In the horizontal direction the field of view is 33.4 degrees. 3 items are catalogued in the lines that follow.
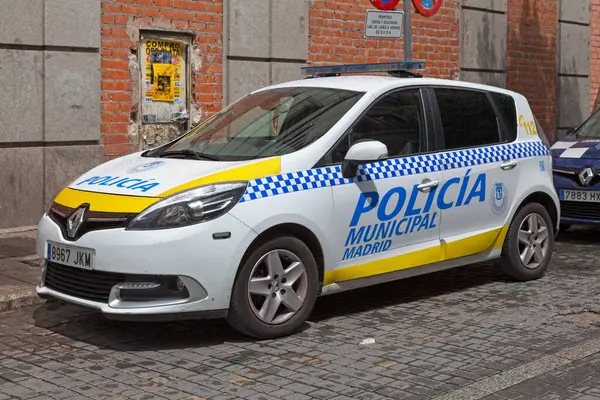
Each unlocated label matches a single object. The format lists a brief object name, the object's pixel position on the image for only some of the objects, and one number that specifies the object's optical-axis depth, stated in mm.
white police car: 5902
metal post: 10836
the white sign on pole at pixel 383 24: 10773
